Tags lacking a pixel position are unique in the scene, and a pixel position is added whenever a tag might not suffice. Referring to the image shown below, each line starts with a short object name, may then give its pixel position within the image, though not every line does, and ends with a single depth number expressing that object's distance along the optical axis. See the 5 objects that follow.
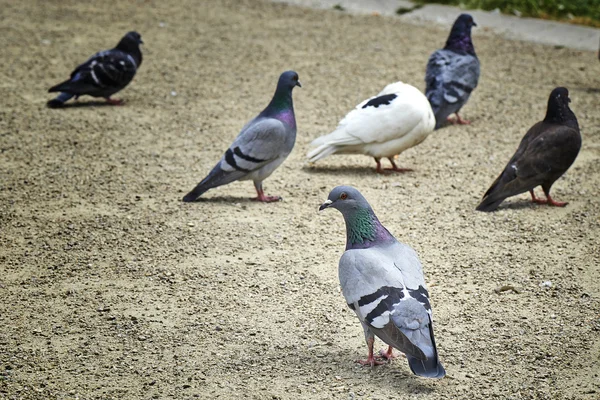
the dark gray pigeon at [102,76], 15.12
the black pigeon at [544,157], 10.75
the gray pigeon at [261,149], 10.87
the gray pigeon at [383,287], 6.40
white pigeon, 12.00
